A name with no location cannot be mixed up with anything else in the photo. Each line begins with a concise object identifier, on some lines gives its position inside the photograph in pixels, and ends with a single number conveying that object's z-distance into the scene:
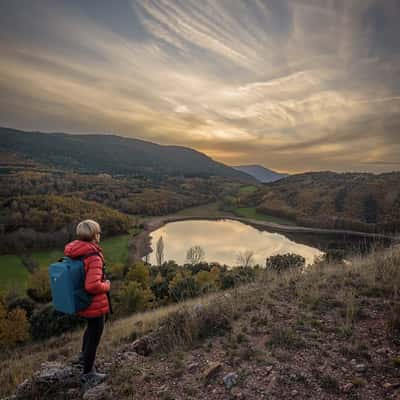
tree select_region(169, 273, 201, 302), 12.54
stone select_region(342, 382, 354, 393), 2.24
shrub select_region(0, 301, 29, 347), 14.95
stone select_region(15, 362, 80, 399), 2.93
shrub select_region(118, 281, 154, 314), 17.28
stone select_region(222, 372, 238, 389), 2.55
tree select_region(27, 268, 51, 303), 24.86
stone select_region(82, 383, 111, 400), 2.70
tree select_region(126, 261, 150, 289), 24.29
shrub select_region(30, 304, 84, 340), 13.74
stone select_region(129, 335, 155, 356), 3.70
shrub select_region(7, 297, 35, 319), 18.88
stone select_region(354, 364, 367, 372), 2.44
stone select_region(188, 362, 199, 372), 2.94
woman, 2.64
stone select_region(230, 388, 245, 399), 2.38
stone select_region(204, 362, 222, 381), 2.74
